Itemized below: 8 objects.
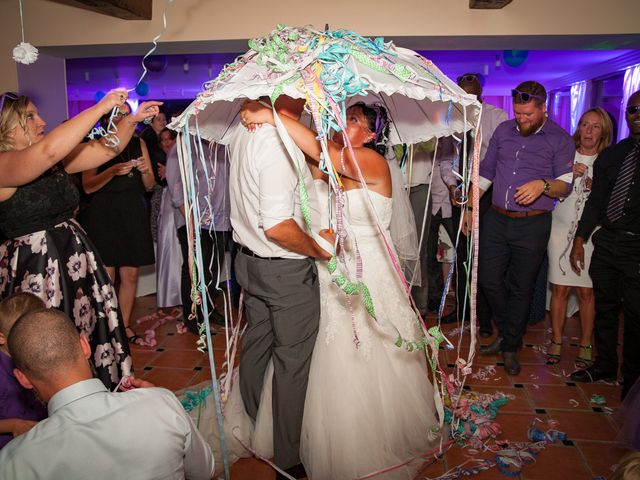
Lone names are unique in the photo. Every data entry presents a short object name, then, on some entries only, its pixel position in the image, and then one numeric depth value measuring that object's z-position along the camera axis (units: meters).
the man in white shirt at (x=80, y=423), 1.11
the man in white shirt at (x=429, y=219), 3.99
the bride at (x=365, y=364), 2.14
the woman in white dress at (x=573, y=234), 3.41
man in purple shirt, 3.03
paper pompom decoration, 1.97
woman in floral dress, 1.97
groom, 1.93
